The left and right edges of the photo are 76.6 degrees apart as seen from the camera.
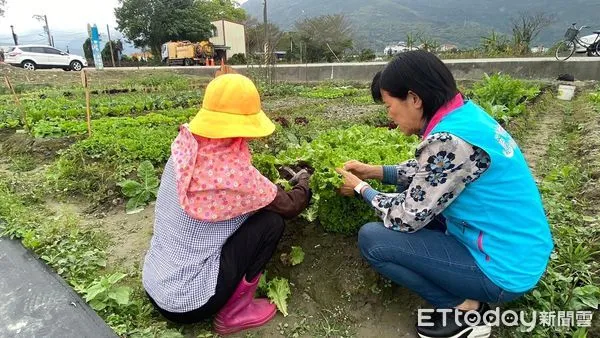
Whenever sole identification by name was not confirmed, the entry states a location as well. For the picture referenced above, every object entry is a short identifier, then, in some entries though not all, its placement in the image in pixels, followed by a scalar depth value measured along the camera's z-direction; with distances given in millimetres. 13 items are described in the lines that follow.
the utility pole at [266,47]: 13796
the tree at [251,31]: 15948
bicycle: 14609
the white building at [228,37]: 39062
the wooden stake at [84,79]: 4738
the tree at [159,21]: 36272
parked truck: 30188
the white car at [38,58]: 22312
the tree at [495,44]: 19453
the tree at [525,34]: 18781
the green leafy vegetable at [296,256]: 2689
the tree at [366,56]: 26406
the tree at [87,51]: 36359
